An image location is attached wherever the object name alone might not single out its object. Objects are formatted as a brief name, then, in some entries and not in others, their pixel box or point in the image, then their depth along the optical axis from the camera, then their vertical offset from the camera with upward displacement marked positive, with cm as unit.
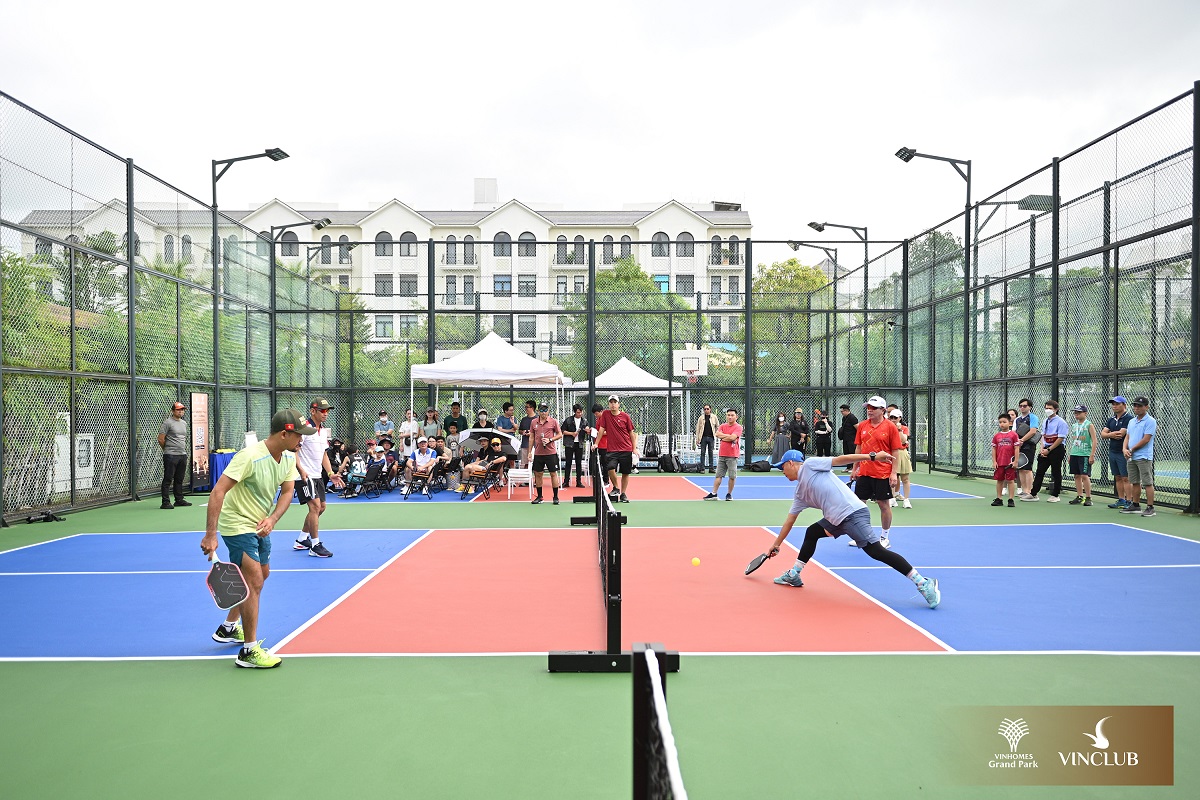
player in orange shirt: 913 -77
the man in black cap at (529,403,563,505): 1441 -85
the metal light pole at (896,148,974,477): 1893 +202
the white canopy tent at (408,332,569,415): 1705 +55
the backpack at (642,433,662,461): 2153 -137
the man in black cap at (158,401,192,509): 1369 -91
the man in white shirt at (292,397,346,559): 928 -98
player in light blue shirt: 664 -100
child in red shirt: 1324 -100
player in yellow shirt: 522 -72
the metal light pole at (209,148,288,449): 1733 +221
